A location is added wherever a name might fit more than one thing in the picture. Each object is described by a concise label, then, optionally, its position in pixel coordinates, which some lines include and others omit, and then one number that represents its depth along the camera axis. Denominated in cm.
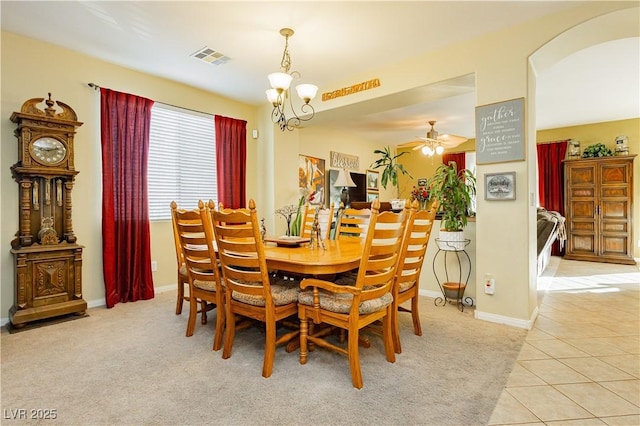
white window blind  398
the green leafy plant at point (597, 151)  590
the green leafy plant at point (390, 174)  487
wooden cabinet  573
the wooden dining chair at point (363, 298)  182
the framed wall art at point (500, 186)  282
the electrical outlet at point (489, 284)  295
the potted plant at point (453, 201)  331
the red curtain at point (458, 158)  759
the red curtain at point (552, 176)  648
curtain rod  341
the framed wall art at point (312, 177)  589
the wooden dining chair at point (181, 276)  285
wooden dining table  192
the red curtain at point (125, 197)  344
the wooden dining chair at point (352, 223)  299
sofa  431
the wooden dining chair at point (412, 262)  225
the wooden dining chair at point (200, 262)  223
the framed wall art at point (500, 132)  279
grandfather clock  284
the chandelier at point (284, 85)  264
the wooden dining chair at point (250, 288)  193
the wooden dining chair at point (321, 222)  330
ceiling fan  549
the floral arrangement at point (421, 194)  390
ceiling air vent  328
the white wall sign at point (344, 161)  662
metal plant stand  331
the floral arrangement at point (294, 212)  455
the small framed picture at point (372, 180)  770
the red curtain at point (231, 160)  450
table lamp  597
